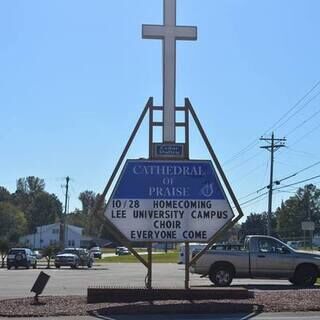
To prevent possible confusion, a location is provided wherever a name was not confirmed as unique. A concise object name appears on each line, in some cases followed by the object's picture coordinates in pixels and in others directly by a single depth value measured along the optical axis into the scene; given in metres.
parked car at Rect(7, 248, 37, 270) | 54.50
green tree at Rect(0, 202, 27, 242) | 149.50
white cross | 17.27
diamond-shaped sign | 16.62
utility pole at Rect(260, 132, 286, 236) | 69.50
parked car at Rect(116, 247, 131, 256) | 124.31
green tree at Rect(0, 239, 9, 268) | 64.69
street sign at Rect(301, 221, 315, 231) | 81.26
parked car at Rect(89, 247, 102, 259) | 93.56
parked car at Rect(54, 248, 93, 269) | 56.69
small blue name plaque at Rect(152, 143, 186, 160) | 17.06
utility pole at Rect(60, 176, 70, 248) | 111.51
